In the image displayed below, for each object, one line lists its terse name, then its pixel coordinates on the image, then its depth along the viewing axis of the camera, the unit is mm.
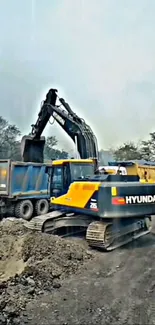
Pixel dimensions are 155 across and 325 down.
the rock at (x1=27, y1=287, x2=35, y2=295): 3502
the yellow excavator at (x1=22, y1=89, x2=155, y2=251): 5453
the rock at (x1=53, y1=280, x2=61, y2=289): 3770
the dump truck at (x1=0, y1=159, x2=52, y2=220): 8680
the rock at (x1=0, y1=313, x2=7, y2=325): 2839
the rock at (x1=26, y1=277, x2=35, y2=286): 3723
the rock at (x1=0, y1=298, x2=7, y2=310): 3131
